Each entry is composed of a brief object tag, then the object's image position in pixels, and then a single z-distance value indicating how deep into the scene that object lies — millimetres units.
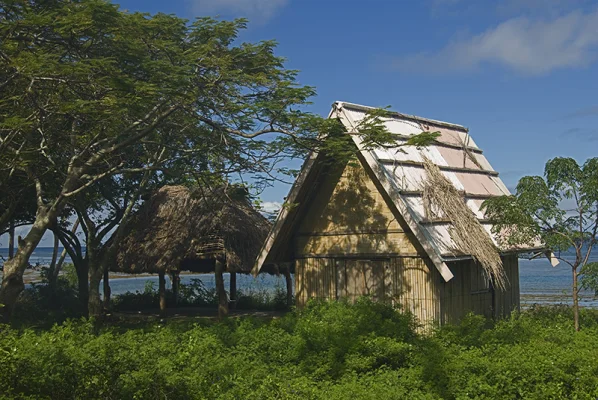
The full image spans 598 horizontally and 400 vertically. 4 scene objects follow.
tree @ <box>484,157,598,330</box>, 12164
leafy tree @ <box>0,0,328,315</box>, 11750
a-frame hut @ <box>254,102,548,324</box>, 12828
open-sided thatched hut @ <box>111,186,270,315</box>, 18797
